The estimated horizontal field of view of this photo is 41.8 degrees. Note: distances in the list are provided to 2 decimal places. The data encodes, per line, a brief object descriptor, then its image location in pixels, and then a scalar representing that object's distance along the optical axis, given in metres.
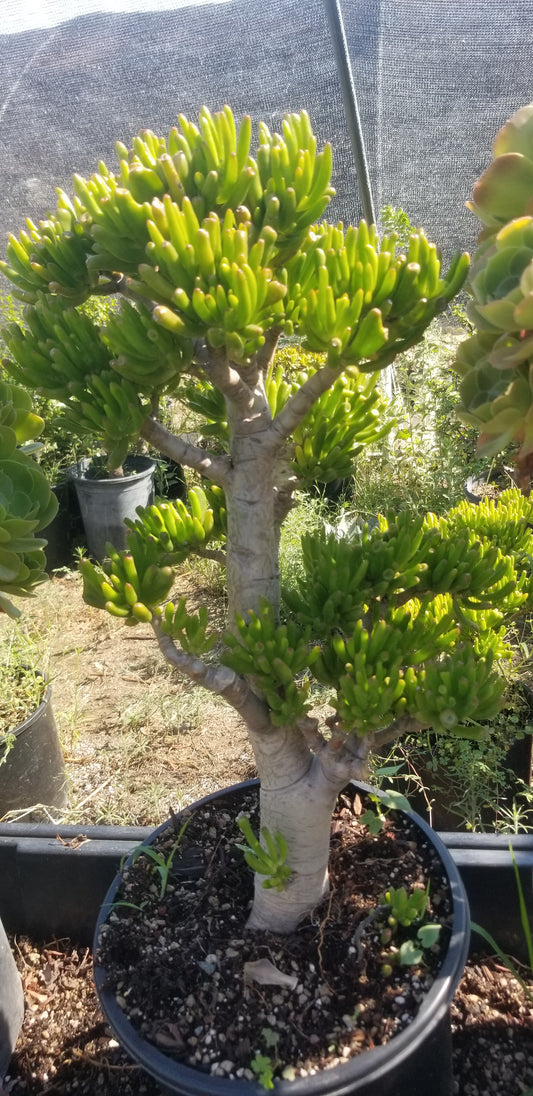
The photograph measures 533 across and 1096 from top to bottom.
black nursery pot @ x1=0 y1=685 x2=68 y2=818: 1.69
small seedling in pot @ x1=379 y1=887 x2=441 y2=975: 0.86
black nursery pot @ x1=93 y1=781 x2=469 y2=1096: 0.76
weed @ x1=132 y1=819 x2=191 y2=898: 1.01
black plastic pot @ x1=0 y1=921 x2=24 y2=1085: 1.05
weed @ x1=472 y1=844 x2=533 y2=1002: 0.91
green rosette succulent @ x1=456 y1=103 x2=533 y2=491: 0.45
